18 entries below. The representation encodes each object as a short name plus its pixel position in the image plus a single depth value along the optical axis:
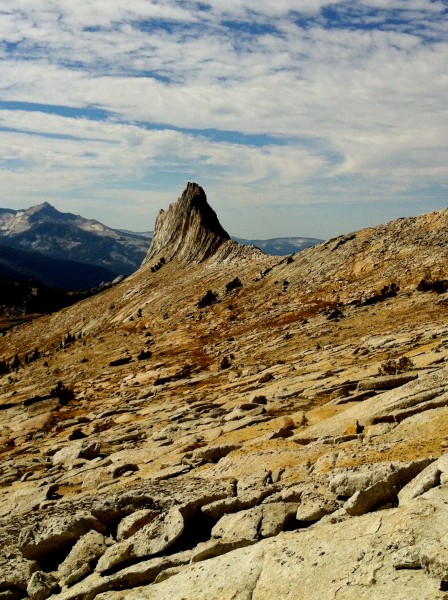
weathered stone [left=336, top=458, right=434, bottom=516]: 8.22
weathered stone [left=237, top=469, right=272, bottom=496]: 10.90
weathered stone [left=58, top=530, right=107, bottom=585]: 9.00
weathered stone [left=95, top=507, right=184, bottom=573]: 8.92
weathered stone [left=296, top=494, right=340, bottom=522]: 8.67
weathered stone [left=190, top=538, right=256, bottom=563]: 8.36
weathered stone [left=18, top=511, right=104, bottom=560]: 9.96
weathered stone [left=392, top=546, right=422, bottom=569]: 6.05
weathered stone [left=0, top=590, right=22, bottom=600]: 8.59
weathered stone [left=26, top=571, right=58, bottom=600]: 8.54
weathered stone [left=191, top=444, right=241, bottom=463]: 14.95
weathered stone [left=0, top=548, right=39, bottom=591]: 8.88
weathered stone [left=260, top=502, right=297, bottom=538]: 8.49
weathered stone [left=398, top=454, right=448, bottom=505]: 7.91
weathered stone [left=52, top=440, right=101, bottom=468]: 18.76
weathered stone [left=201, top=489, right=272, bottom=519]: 10.02
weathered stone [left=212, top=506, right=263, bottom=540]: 8.62
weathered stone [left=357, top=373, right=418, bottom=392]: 17.22
